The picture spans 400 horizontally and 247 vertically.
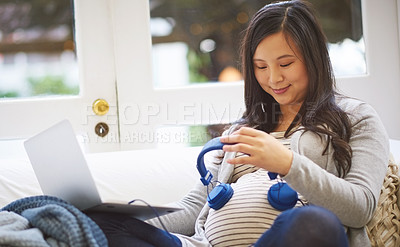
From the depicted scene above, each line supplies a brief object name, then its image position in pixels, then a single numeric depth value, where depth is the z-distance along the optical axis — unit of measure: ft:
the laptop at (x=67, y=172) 5.50
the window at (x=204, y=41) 8.70
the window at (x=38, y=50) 8.52
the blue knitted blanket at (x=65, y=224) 5.23
